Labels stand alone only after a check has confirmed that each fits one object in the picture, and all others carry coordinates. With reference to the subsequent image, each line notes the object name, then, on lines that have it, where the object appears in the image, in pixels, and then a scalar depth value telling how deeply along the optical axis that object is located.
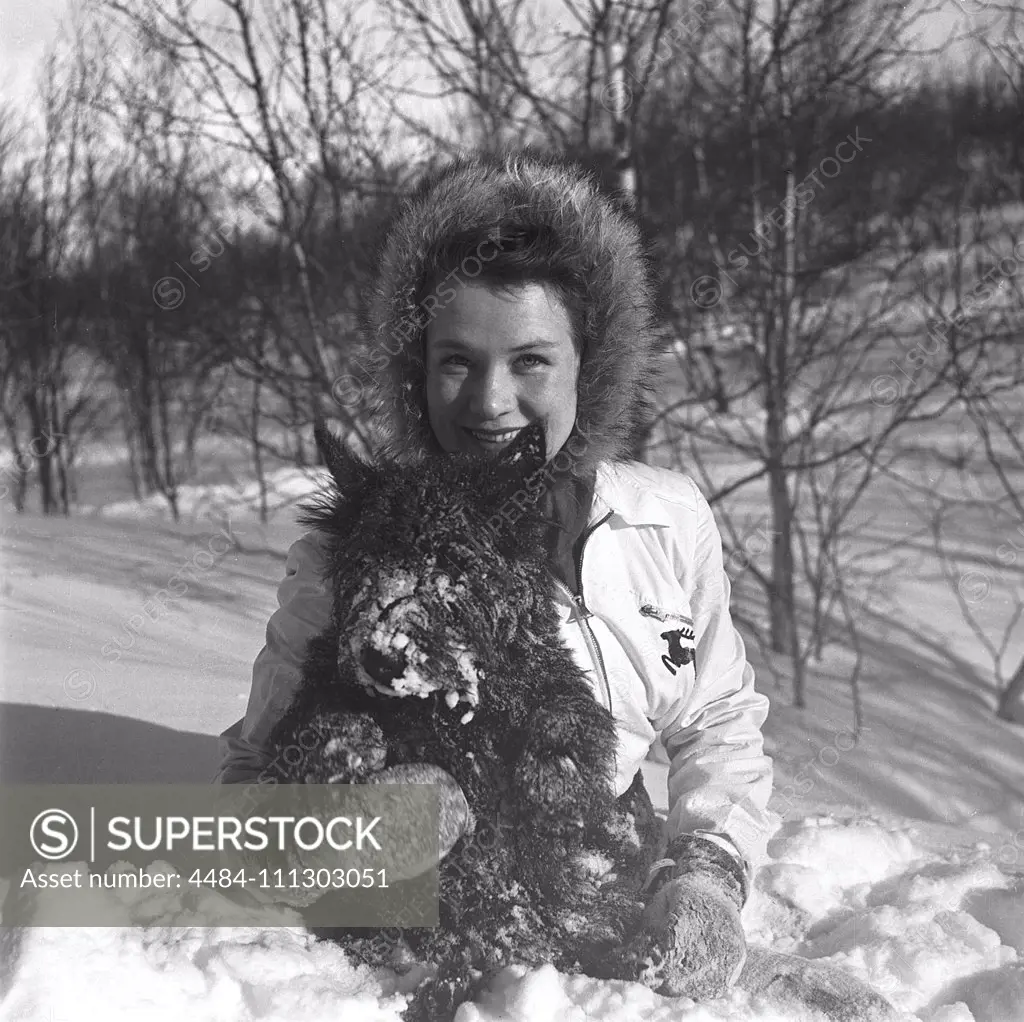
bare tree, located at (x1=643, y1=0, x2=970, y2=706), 4.30
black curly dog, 1.13
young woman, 1.42
